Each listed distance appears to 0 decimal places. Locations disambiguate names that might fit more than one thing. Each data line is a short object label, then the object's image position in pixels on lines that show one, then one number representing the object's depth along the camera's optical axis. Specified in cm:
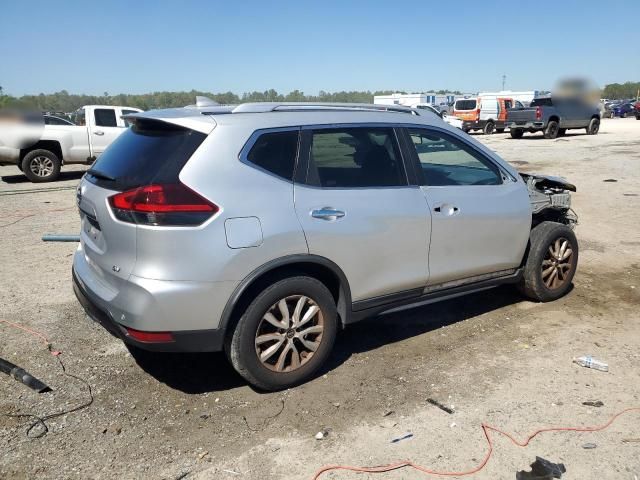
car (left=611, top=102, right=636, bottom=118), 5091
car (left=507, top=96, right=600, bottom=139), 2455
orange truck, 2938
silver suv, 305
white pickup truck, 1303
